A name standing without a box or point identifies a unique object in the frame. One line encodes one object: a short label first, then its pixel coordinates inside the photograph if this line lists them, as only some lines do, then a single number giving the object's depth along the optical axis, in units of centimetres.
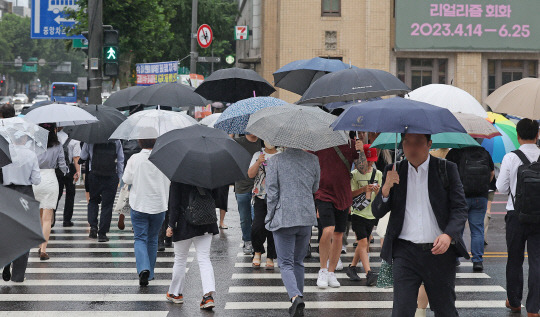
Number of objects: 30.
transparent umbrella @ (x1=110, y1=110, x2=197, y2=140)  973
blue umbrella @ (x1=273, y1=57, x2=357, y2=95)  1397
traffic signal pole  1895
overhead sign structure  2816
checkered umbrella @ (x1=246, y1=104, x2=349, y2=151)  791
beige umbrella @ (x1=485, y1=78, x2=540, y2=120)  787
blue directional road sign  3450
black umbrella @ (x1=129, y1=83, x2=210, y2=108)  1351
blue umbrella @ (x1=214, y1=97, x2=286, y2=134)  1034
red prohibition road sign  3185
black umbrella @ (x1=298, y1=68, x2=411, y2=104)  981
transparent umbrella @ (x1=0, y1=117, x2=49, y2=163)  941
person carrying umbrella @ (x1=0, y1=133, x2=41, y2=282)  941
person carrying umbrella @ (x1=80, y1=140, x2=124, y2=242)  1300
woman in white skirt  1098
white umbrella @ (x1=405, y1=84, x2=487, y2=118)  921
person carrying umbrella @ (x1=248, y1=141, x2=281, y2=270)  1038
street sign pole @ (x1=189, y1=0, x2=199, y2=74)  3084
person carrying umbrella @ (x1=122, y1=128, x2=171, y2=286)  936
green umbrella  787
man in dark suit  593
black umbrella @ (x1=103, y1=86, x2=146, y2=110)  1583
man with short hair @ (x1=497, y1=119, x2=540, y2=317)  776
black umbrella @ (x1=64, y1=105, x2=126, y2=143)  1279
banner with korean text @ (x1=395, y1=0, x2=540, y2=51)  3095
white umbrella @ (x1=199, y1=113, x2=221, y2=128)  1473
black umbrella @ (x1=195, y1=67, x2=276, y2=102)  1390
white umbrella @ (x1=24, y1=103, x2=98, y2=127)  1175
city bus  7794
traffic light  1850
